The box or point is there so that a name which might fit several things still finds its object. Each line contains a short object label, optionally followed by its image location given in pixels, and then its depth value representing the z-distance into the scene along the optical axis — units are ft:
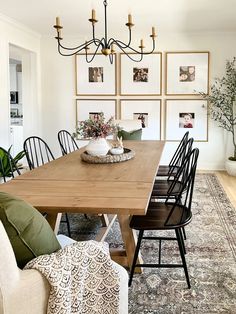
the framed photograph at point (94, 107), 22.41
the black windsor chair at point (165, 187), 9.85
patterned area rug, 7.38
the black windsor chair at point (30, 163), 10.84
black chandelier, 10.34
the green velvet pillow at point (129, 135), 18.61
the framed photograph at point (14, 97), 31.94
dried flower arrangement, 10.19
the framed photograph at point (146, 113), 22.11
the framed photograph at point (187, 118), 21.81
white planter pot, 20.22
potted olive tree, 20.72
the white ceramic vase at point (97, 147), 10.57
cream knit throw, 4.25
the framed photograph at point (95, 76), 22.13
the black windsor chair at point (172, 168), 12.44
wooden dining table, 6.16
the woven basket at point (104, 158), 10.36
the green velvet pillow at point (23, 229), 4.41
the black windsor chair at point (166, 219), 7.77
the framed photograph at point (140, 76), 21.80
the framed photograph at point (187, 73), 21.39
